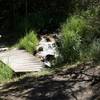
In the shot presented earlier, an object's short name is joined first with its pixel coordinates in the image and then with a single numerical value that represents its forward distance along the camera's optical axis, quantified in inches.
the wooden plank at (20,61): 375.6
